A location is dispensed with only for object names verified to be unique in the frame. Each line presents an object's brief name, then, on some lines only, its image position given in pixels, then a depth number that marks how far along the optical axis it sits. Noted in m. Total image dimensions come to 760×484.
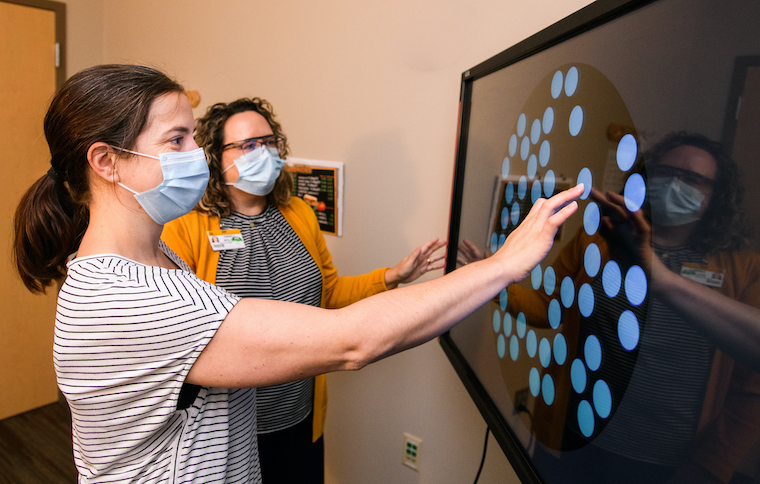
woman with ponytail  0.77
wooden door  2.82
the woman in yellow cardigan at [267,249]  1.44
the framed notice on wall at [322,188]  2.01
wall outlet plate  1.87
